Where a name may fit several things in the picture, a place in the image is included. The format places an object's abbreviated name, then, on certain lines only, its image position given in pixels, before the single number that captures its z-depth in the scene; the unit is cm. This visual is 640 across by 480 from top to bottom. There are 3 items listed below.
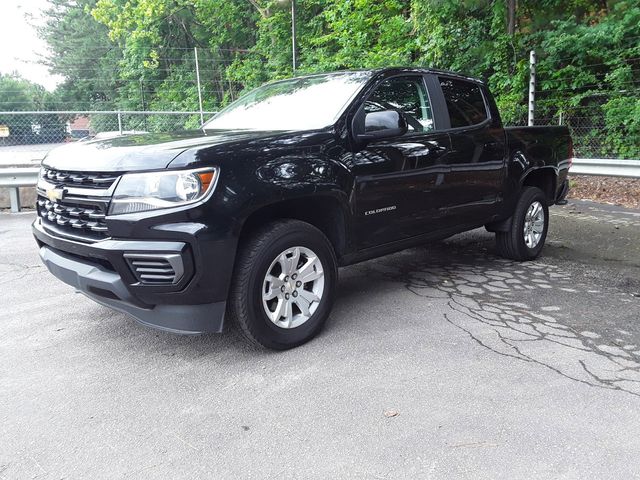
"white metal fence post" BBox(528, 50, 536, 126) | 1058
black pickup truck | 305
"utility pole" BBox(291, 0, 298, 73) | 1556
